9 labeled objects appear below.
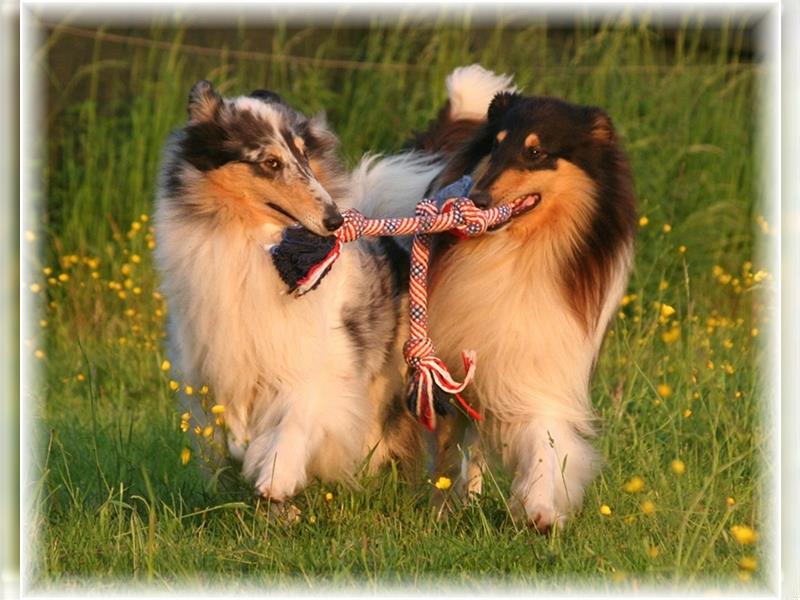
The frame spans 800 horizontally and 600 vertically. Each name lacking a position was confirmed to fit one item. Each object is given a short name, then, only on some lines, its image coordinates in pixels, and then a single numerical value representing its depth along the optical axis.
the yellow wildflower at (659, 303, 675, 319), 10.49
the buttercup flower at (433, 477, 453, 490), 9.05
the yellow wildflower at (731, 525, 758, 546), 7.09
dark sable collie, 10.00
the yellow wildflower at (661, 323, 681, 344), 12.10
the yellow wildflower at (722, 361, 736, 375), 12.67
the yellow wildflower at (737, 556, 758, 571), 7.41
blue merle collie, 9.41
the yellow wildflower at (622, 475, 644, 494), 7.75
